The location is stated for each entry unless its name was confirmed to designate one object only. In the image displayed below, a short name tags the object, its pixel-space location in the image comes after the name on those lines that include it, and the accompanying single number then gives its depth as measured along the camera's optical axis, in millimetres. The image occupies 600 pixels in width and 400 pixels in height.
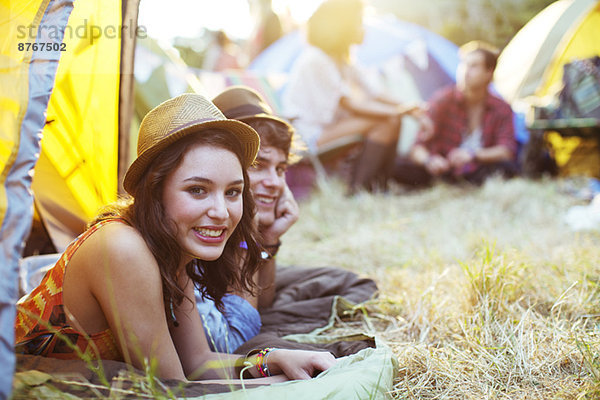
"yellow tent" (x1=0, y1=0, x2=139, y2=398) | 1048
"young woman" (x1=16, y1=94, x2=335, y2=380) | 1227
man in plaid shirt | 4520
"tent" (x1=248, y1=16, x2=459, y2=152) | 5629
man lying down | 1808
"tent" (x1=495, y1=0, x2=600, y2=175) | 5188
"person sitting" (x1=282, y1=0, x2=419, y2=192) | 4070
